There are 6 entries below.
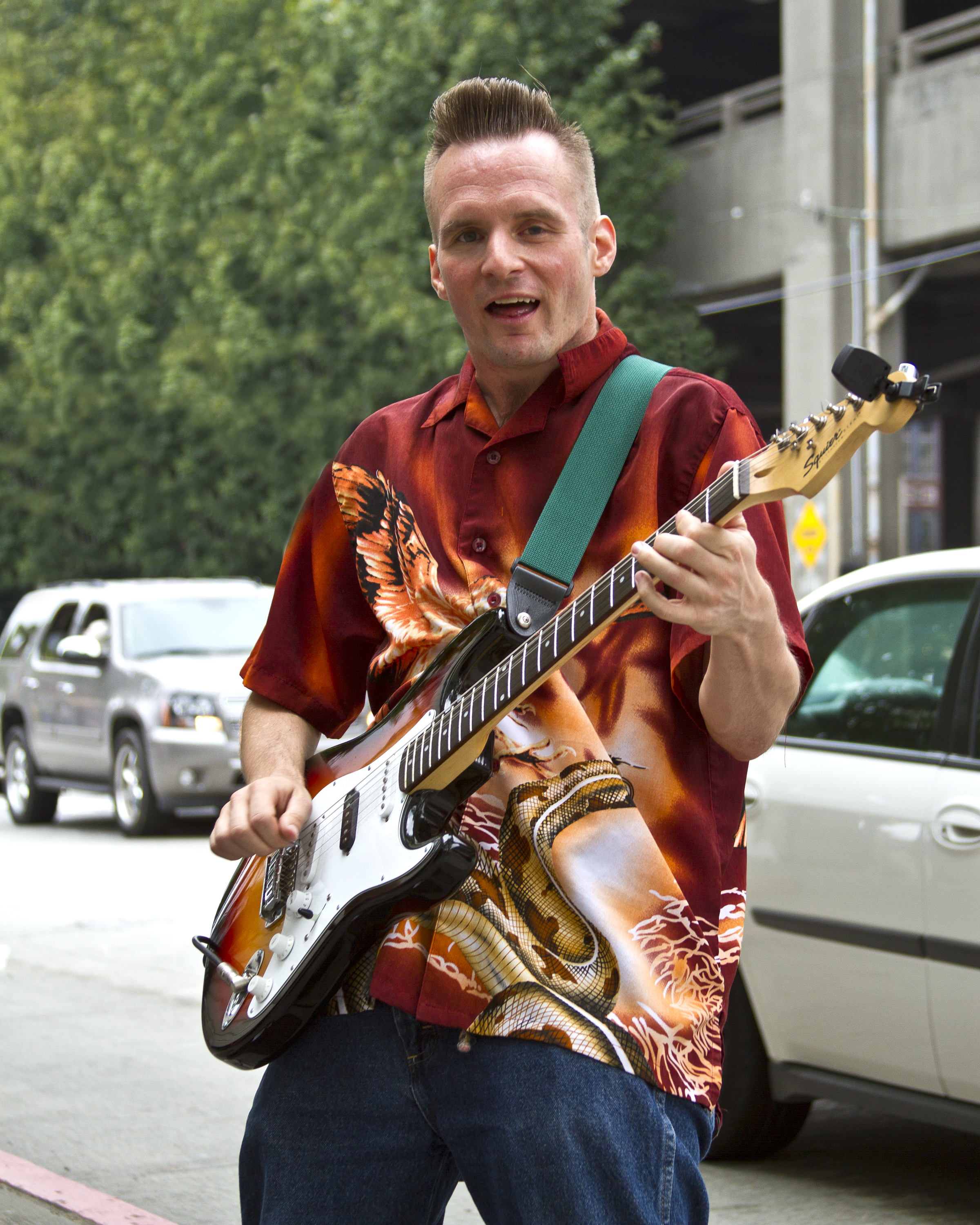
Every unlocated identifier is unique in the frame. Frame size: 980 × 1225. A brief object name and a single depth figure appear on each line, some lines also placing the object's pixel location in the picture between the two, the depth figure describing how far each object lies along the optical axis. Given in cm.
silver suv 1296
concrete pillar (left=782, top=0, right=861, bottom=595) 2264
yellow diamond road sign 1891
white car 418
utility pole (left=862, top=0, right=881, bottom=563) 2197
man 195
